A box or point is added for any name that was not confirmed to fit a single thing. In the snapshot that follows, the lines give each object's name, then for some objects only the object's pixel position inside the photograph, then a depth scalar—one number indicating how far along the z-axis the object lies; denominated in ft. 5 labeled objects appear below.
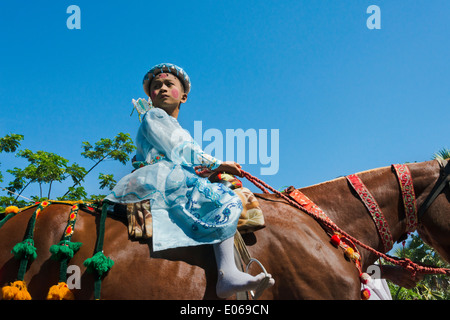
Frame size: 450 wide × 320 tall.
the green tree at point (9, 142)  37.02
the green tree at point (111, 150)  41.68
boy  9.72
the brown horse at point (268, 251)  9.30
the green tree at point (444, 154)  14.84
